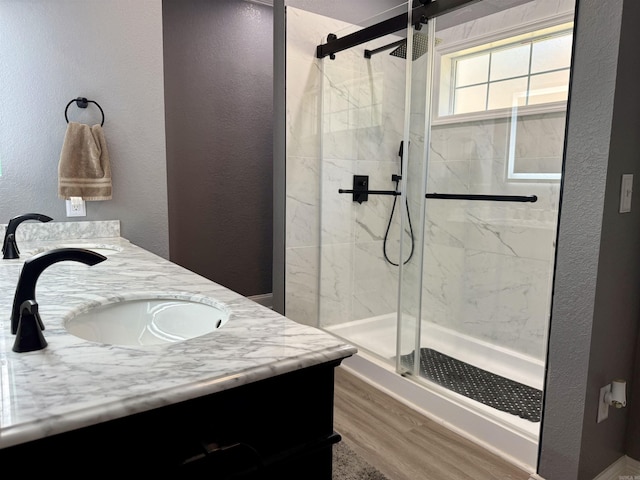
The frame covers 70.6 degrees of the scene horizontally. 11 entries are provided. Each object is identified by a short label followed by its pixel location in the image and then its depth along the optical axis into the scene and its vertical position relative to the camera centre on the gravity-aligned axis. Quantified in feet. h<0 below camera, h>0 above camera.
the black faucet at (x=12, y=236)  5.22 -0.63
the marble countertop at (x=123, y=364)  1.83 -0.91
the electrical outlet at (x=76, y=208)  6.56 -0.36
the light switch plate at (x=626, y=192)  4.65 +0.00
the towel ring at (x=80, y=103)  6.43 +1.14
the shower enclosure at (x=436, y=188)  8.09 +0.03
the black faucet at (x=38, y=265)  2.57 -0.47
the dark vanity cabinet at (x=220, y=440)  1.82 -1.17
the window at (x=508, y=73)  8.07 +2.27
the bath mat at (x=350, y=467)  5.64 -3.58
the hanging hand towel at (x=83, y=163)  6.34 +0.28
